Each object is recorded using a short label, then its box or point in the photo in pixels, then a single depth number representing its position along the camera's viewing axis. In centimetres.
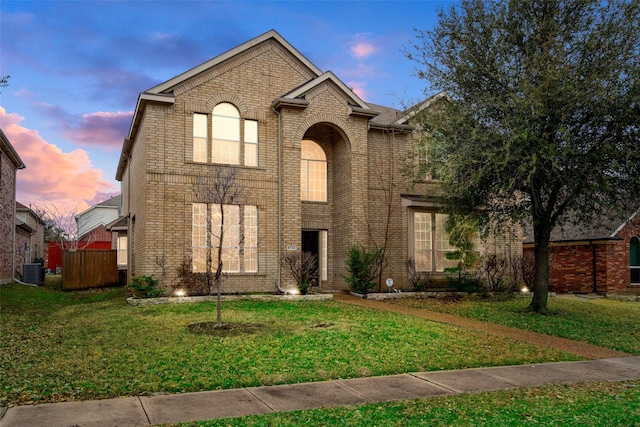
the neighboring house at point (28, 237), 3266
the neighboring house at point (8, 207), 2506
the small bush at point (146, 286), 1638
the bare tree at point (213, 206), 1678
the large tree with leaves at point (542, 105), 1283
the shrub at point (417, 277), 2019
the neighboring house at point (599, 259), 2320
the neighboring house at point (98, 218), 5319
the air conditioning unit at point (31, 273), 2738
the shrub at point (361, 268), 1880
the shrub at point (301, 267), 1820
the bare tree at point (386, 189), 2056
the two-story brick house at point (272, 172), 1742
